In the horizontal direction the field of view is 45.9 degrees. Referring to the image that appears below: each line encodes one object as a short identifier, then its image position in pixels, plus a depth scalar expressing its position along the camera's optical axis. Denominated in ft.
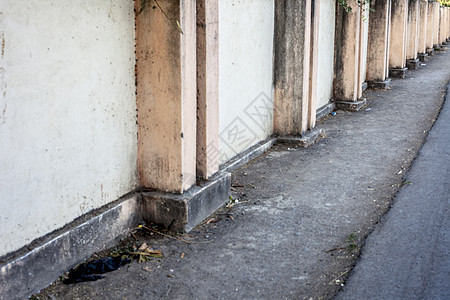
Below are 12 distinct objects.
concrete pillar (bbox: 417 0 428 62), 67.72
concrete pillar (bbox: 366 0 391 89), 41.60
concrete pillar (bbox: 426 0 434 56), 75.92
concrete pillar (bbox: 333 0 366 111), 32.63
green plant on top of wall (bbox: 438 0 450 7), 78.58
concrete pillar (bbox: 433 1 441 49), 77.00
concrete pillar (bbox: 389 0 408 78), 49.47
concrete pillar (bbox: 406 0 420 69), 57.57
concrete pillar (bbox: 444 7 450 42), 97.06
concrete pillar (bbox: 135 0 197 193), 13.91
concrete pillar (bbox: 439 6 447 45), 89.38
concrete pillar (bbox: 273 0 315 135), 23.35
